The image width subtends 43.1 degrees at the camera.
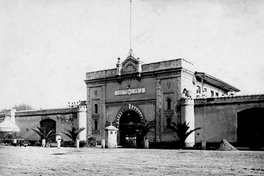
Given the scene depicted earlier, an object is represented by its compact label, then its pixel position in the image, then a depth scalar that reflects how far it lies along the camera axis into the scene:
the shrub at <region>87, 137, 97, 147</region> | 35.56
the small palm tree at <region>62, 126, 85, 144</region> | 37.02
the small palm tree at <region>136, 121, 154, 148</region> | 32.41
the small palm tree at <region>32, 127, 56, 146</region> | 39.44
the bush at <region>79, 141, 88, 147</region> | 35.88
